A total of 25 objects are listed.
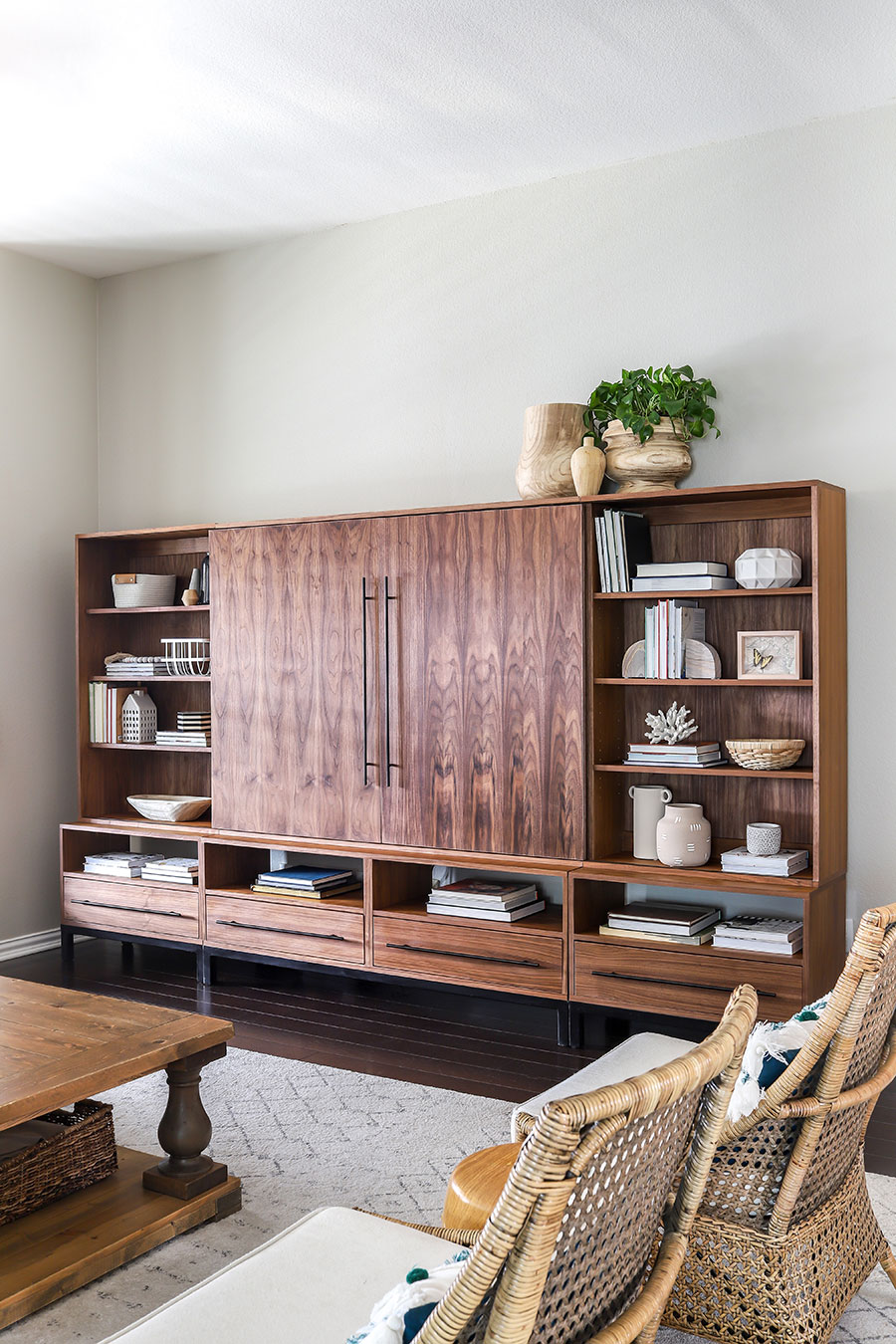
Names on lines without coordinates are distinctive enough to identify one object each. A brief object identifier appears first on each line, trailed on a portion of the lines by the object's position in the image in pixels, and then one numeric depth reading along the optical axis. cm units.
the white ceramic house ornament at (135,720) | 529
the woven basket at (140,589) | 523
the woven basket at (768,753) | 379
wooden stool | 210
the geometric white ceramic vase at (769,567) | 379
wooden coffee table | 240
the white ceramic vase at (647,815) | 409
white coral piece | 404
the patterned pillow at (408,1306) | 127
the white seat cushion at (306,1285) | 161
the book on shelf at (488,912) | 415
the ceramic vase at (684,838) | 392
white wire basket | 513
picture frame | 383
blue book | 460
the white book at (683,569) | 390
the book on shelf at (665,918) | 383
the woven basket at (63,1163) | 259
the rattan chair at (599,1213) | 115
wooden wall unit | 384
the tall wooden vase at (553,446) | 420
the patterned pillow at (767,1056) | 191
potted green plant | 404
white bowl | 505
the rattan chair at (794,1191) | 187
